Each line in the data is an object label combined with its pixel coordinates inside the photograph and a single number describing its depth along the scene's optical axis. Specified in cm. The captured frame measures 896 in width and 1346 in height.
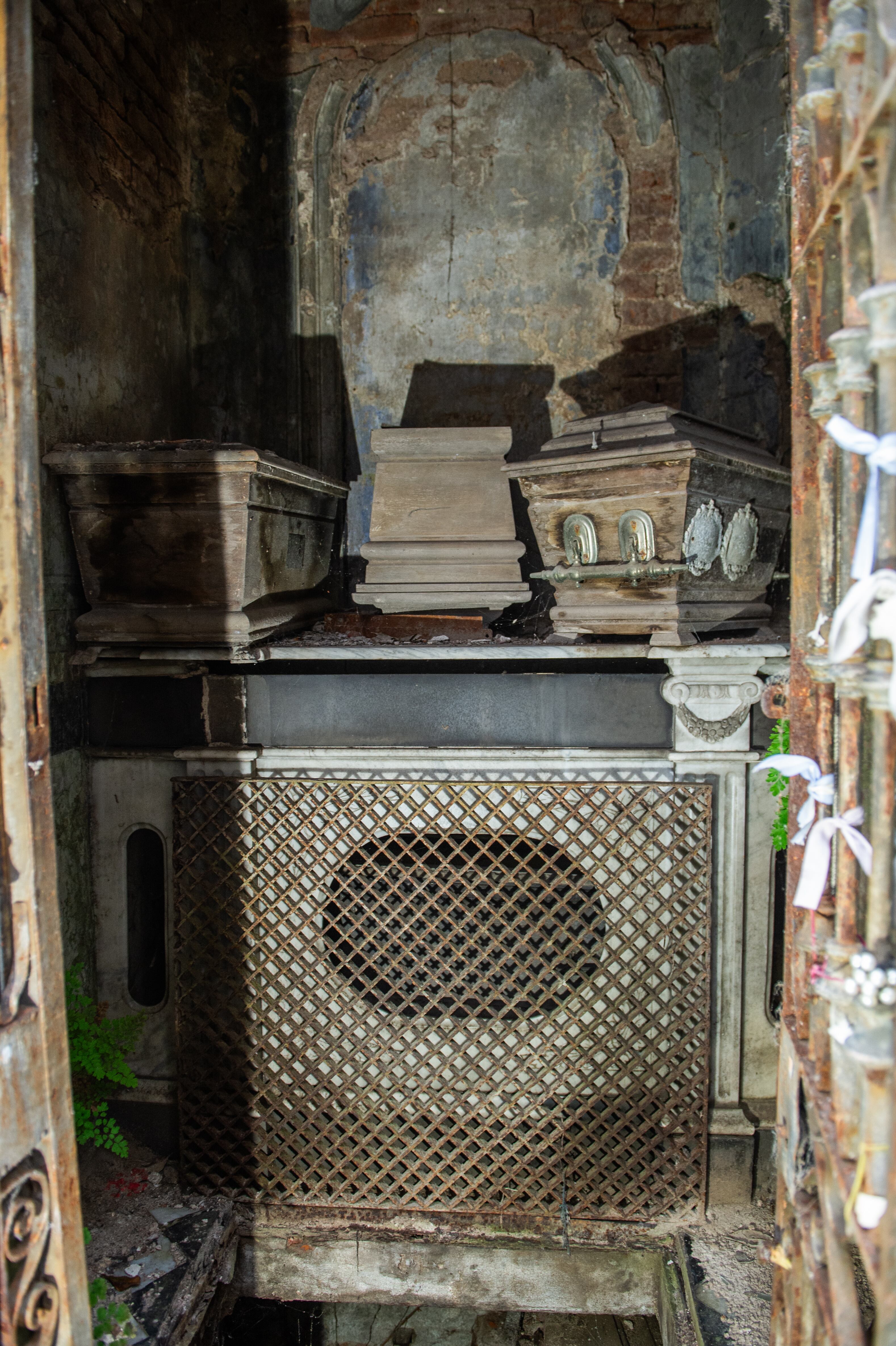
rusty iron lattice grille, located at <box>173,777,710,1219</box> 300
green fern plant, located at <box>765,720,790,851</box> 250
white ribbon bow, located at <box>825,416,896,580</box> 126
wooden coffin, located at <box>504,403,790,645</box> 271
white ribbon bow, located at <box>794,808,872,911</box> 148
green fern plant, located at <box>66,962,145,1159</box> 283
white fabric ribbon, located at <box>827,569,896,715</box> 124
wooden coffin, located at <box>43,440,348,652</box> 275
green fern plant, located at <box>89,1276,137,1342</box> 242
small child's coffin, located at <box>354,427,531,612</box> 328
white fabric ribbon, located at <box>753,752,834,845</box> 153
